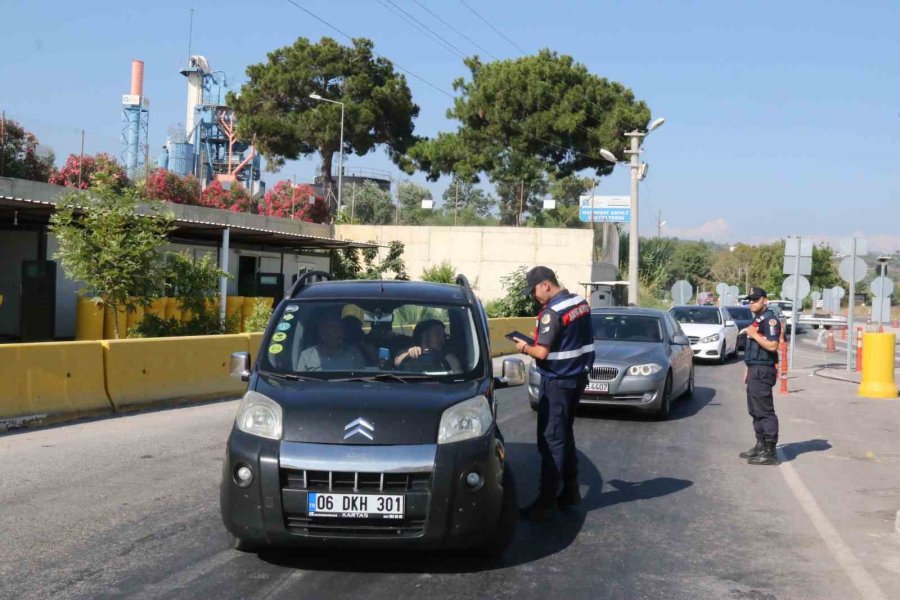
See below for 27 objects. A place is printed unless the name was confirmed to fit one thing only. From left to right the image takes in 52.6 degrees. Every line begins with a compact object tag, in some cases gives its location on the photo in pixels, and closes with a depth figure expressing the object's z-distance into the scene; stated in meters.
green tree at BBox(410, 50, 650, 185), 47.84
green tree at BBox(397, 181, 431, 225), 43.72
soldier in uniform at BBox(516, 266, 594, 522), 6.52
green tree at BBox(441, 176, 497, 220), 42.12
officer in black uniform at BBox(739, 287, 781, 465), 9.34
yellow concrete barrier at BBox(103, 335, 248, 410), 11.31
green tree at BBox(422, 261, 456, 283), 34.20
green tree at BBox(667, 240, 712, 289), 98.44
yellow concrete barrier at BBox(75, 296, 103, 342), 18.70
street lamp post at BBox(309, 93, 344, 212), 43.84
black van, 4.84
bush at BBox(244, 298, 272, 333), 20.23
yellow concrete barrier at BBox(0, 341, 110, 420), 9.76
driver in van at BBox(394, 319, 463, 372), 5.92
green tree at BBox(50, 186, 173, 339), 16.20
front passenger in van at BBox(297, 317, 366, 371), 5.87
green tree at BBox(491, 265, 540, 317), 34.84
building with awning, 20.06
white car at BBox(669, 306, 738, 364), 23.62
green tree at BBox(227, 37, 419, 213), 47.81
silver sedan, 11.94
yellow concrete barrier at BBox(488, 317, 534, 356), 24.75
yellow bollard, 16.92
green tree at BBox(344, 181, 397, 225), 67.75
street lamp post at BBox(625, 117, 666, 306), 35.06
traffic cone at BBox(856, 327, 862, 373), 24.25
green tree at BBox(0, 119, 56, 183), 24.67
